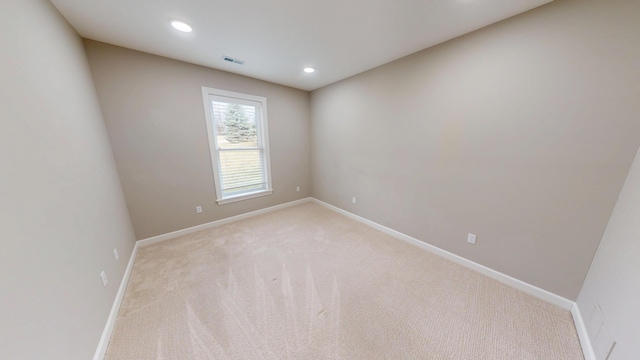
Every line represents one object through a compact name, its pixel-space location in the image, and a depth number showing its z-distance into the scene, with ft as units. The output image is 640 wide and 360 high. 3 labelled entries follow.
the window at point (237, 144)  9.68
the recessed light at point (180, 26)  5.64
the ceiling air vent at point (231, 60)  7.86
